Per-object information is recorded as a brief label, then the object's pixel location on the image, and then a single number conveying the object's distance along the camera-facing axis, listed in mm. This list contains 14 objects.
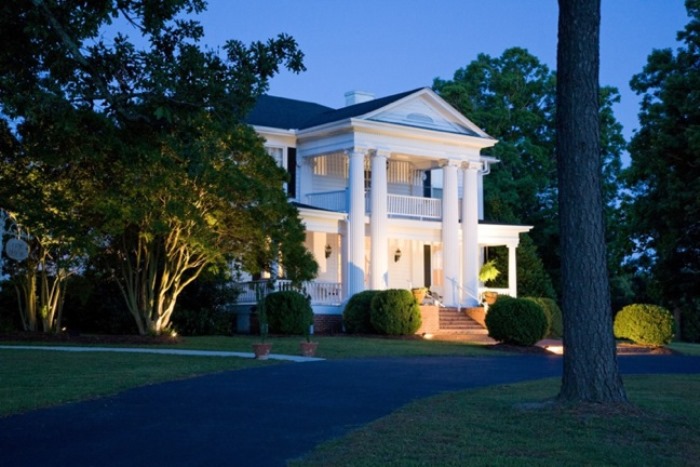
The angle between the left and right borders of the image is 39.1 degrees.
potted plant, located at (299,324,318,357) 22578
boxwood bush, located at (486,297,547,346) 27703
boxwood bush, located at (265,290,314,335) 30258
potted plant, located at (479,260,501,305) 38312
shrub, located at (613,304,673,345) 29266
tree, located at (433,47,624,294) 49281
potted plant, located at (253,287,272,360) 21062
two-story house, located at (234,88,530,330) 34875
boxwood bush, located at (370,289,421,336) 31469
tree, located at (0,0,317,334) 12875
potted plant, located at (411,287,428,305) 34125
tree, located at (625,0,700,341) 28531
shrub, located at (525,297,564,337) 35688
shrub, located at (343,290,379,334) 32781
